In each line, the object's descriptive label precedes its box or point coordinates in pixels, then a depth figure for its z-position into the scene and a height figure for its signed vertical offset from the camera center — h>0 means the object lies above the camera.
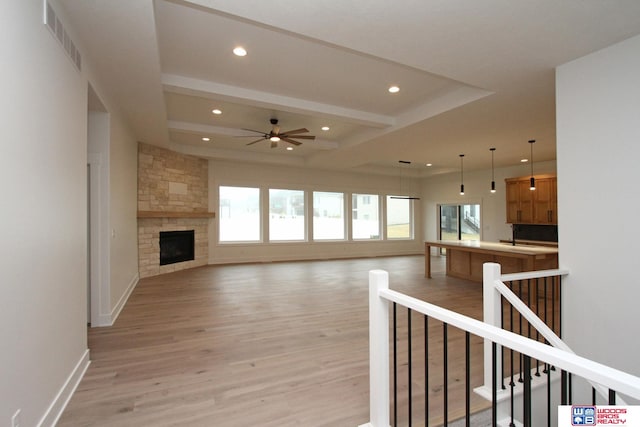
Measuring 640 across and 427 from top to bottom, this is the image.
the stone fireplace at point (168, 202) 6.43 +0.34
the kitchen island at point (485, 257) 5.09 -0.85
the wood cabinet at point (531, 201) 7.31 +0.32
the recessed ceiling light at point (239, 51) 3.14 +1.70
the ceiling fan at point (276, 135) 5.23 +1.38
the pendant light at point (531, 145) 5.87 +1.39
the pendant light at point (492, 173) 9.05 +1.20
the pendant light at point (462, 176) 9.93 +1.27
